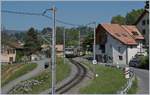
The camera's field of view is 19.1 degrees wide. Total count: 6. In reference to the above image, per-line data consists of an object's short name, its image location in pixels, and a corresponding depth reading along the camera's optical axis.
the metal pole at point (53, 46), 32.25
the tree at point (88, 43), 115.81
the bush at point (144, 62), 64.75
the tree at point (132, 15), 153.31
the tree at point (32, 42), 122.38
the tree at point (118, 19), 162.48
